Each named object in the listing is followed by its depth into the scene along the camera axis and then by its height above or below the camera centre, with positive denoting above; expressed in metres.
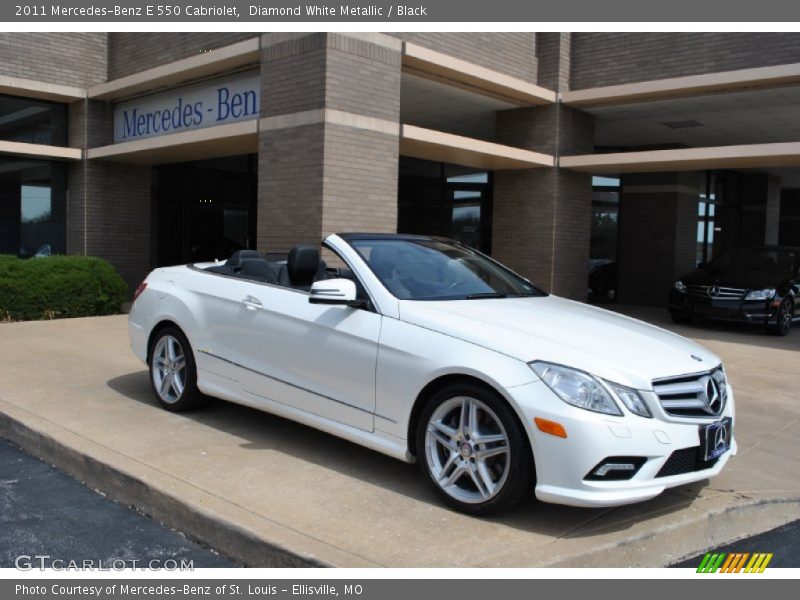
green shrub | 11.65 -0.89
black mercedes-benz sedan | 12.25 -0.64
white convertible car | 3.79 -0.74
